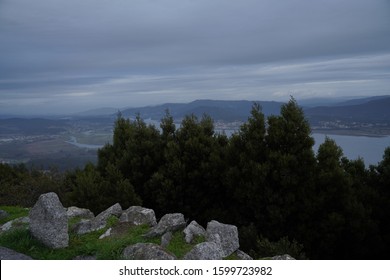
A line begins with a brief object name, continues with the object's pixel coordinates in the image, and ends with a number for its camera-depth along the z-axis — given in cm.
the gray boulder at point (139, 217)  1112
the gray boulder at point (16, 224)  1054
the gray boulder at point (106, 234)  985
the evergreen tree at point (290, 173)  1527
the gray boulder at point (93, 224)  1020
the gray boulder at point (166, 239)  894
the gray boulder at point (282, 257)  784
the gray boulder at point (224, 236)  915
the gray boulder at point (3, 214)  1259
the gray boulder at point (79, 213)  1223
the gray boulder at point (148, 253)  719
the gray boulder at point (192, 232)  935
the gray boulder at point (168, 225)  971
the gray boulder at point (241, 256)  917
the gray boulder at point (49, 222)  868
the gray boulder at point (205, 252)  759
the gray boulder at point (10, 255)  781
